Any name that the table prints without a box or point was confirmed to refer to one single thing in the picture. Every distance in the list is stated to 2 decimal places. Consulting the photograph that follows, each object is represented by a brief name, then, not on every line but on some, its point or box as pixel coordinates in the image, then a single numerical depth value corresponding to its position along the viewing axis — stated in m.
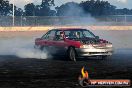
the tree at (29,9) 88.57
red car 20.11
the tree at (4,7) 81.94
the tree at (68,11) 61.91
